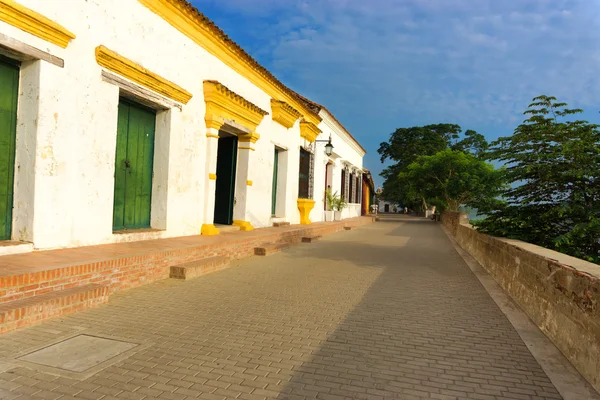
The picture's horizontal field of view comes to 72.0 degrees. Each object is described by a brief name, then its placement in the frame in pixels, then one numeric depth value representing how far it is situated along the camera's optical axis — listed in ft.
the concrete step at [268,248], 29.27
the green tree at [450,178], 83.46
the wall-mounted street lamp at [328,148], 50.09
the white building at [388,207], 256.36
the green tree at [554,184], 20.04
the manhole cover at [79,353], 9.82
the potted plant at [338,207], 62.13
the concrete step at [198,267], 19.92
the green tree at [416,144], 139.13
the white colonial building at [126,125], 16.65
